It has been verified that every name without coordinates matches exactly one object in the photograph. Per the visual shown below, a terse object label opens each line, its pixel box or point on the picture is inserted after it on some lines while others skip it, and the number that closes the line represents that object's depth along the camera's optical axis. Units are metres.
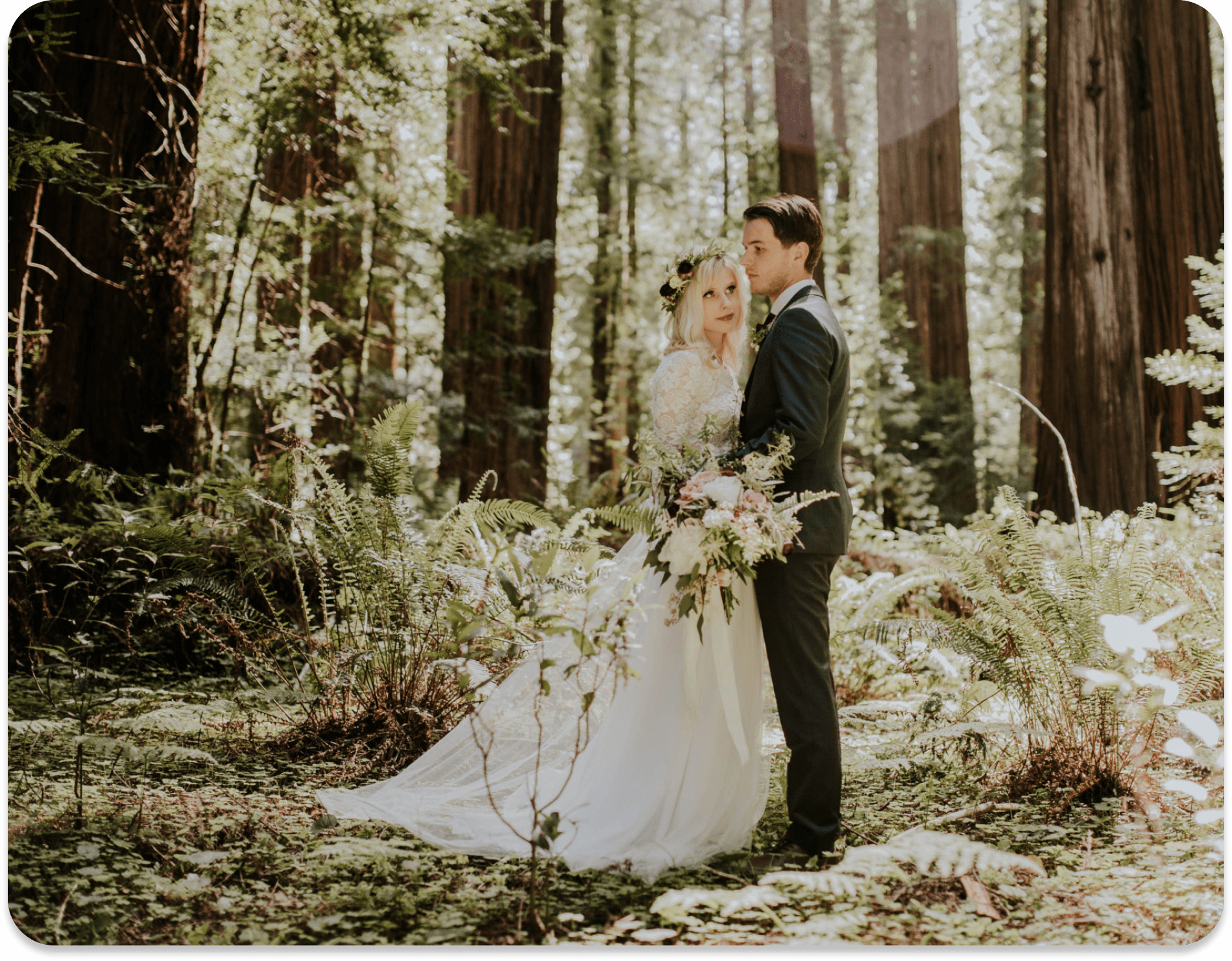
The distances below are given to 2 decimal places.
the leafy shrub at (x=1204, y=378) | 6.09
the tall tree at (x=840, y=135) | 16.25
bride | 3.54
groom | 3.44
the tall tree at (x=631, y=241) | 16.97
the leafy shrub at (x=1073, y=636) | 4.11
